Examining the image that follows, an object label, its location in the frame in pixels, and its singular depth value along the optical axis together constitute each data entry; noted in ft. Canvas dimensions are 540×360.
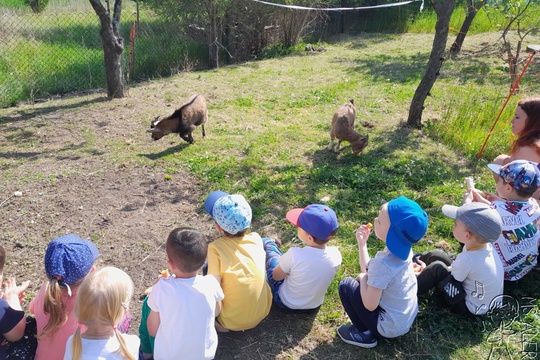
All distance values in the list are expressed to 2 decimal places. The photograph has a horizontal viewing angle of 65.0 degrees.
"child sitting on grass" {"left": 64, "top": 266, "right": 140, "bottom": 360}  7.30
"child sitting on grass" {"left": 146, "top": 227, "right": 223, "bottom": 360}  8.55
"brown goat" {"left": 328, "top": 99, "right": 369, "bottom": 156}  21.18
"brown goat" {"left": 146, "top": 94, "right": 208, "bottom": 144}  22.75
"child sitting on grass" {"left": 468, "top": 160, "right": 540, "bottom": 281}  11.50
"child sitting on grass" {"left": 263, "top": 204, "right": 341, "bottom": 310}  10.28
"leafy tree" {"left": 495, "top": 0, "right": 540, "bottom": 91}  22.26
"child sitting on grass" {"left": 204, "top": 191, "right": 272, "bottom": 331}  9.85
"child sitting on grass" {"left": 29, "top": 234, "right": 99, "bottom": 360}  8.09
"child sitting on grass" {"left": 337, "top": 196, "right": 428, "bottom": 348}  9.04
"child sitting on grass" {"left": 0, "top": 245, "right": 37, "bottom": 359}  8.14
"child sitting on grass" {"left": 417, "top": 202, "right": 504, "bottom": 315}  9.95
